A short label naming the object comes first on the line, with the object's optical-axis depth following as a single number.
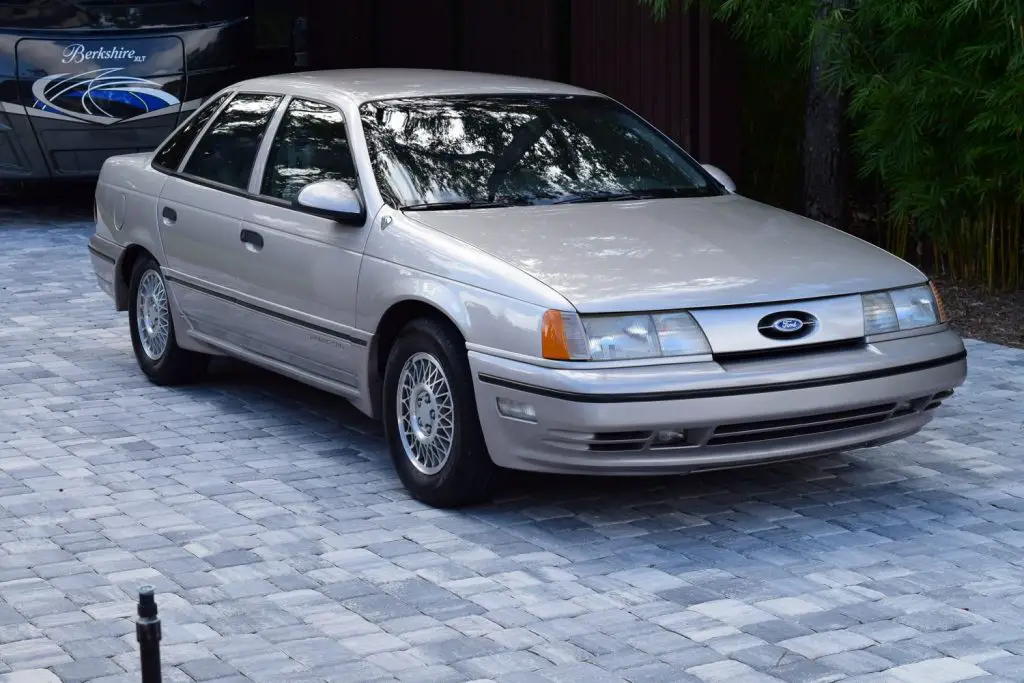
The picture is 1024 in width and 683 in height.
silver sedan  8.28
